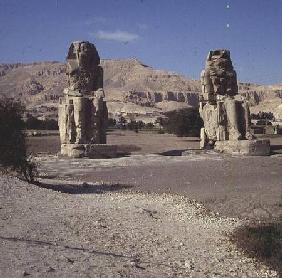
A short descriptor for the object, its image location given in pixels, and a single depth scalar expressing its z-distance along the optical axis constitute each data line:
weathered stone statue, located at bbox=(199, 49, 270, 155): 21.98
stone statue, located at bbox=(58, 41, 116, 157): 21.78
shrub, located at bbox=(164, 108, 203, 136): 39.09
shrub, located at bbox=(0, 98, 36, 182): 13.20
